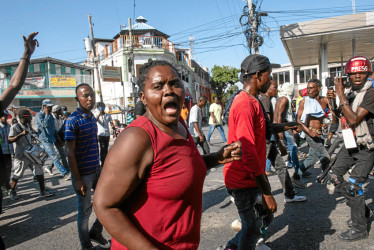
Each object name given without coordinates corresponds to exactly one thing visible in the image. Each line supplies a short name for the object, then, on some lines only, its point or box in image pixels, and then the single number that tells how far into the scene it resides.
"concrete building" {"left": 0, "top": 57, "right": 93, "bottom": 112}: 31.17
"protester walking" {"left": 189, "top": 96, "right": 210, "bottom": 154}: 7.33
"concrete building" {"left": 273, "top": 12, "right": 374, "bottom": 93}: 13.41
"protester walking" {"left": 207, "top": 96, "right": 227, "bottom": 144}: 10.86
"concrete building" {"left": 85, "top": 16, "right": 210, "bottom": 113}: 29.52
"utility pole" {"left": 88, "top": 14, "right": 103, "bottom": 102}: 23.82
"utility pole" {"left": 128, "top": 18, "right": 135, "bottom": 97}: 20.40
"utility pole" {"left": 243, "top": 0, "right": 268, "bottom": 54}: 17.48
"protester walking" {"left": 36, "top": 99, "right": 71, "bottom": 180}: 7.70
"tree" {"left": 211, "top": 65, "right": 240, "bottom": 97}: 47.38
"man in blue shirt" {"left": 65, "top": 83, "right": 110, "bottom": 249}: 3.04
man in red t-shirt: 2.36
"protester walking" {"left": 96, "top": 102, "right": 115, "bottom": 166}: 7.46
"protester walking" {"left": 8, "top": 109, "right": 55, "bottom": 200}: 5.95
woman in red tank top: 1.25
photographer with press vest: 3.26
